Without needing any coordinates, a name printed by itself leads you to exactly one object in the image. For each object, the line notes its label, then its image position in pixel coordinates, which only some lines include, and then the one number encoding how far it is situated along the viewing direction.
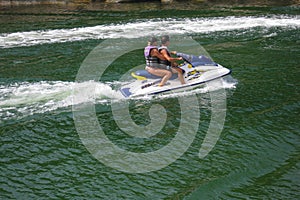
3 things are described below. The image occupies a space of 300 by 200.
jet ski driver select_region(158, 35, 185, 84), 12.89
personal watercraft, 13.09
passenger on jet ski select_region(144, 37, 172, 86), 13.02
